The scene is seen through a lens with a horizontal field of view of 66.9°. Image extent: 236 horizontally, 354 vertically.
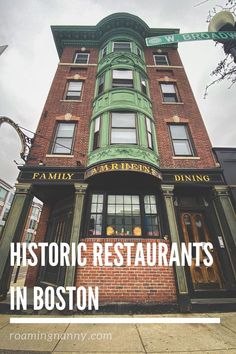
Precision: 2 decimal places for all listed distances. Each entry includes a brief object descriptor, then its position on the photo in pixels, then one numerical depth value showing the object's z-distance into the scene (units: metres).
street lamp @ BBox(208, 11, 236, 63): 3.27
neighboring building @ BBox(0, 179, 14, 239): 34.62
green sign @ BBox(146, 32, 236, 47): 3.27
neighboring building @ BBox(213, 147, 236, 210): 7.55
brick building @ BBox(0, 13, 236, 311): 5.95
